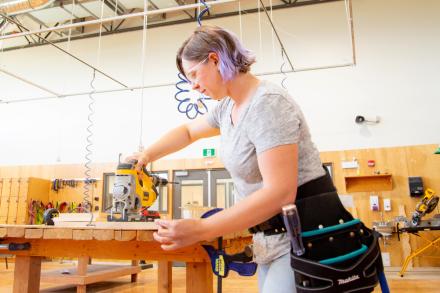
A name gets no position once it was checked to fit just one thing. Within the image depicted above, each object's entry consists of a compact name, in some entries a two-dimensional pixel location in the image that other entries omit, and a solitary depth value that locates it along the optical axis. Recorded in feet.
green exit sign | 26.89
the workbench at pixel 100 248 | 5.41
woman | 2.85
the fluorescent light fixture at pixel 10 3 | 24.94
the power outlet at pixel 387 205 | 23.07
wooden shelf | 23.62
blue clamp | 4.05
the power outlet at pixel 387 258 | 22.36
